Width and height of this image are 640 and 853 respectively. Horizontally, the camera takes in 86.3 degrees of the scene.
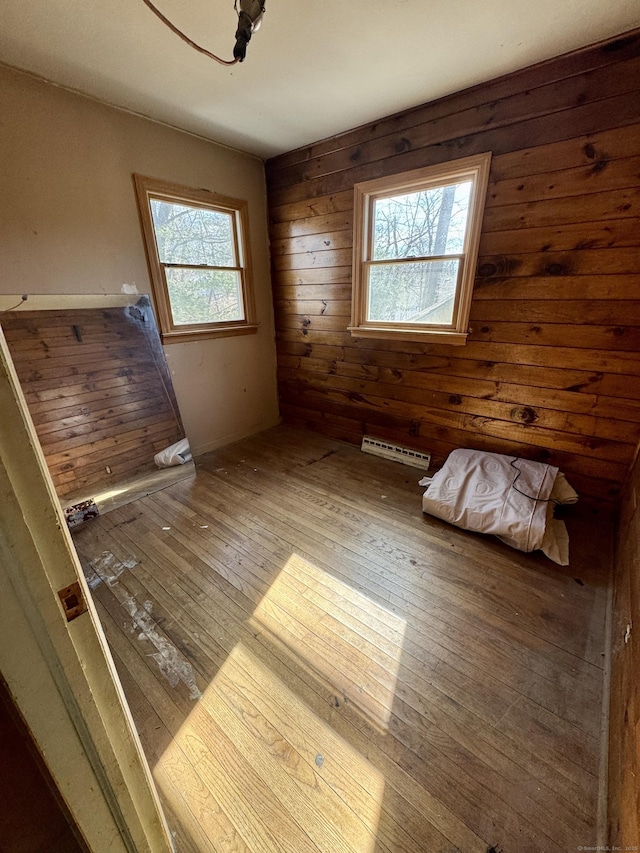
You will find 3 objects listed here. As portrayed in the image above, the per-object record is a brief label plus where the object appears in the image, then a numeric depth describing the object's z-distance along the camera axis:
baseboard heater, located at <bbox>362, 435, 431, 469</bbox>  2.77
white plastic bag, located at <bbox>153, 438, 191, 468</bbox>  2.66
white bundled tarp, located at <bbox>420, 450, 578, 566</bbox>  1.89
